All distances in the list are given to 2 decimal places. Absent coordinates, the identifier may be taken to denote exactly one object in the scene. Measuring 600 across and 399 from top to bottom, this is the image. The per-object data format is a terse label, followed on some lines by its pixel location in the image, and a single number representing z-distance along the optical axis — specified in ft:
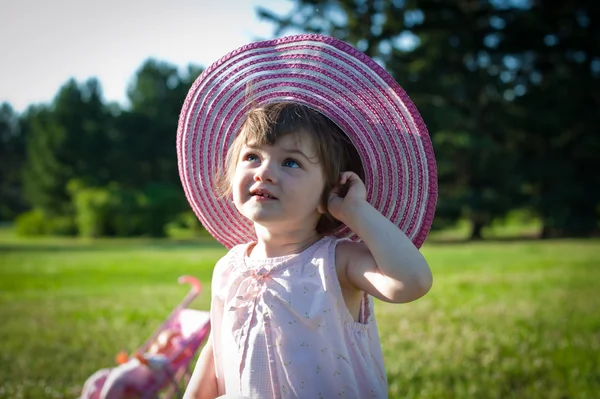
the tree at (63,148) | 93.76
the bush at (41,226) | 81.97
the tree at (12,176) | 93.65
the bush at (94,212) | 74.02
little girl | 6.43
